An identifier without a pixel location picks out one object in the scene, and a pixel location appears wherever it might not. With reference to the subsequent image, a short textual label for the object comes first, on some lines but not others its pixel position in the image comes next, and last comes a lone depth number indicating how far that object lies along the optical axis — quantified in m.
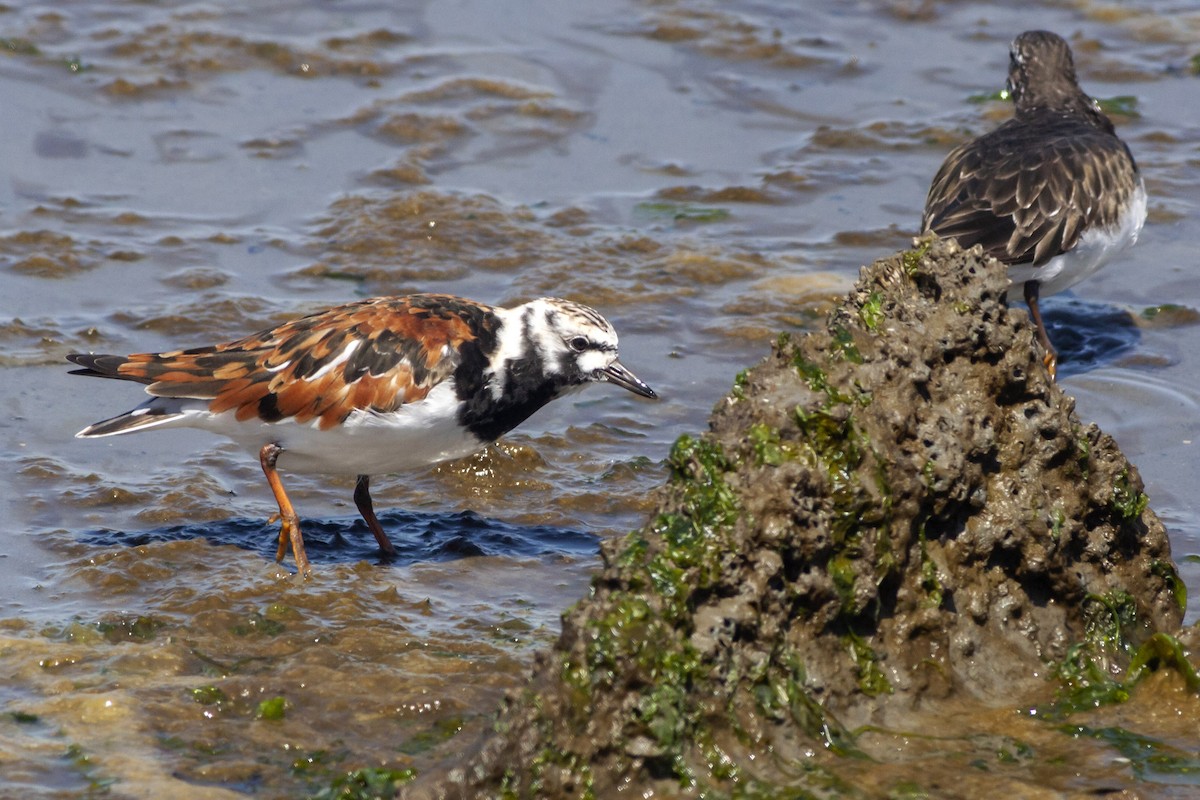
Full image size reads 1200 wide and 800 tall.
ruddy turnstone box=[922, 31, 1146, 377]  14.34
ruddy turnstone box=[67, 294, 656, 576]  11.24
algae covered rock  7.03
